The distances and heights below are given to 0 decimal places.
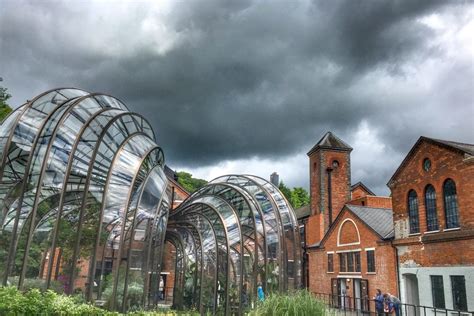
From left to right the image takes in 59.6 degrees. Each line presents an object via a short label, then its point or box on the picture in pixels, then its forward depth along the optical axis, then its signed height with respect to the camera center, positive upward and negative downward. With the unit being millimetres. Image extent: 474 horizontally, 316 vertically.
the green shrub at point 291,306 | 8094 -622
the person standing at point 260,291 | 15301 -657
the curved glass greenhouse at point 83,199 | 9000 +1558
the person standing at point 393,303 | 16547 -961
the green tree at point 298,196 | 55662 +10347
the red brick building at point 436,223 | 15922 +2342
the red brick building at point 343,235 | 21703 +2436
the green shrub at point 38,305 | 6438 -625
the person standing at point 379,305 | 17195 -1130
